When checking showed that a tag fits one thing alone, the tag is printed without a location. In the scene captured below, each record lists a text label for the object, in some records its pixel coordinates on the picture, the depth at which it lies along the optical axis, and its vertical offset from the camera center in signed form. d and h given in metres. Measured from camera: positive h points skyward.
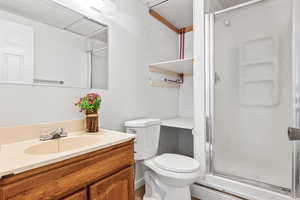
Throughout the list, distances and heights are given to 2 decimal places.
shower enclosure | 1.30 +0.01
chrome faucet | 0.97 -0.23
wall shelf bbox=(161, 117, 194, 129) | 1.75 -0.30
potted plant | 1.15 -0.07
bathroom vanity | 0.59 -0.33
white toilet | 1.30 -0.61
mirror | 0.93 +0.39
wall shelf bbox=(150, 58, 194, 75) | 1.87 +0.45
